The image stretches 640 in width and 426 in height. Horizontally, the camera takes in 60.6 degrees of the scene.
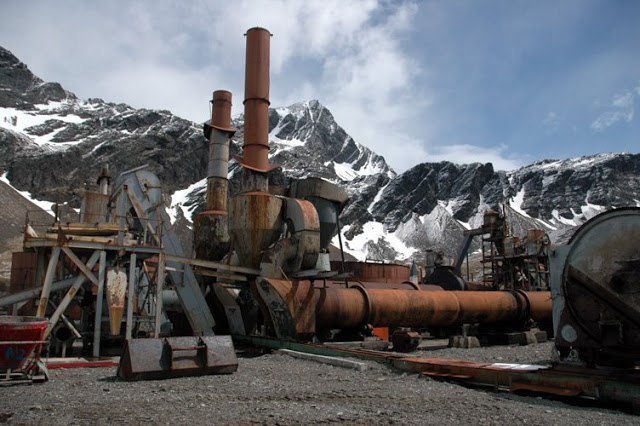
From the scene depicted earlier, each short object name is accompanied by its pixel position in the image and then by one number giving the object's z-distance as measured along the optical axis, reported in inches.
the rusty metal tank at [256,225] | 653.9
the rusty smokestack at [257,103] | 762.2
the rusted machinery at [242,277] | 505.0
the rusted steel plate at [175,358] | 329.7
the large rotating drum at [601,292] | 297.0
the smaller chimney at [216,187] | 823.7
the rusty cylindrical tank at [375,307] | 529.3
